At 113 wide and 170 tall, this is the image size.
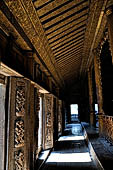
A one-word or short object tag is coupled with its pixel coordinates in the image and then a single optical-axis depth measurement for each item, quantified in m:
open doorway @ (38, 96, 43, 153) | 3.78
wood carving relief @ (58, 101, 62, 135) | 6.45
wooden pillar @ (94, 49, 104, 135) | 4.18
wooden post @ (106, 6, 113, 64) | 2.57
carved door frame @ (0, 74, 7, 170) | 1.72
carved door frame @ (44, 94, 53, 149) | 3.87
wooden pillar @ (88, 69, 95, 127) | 6.73
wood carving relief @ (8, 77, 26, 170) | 1.78
